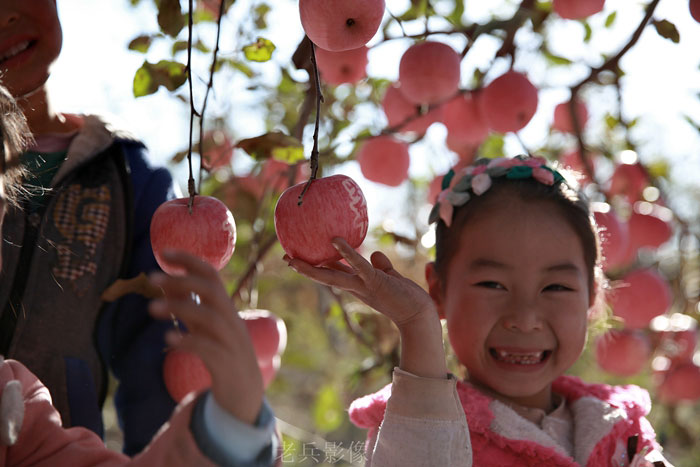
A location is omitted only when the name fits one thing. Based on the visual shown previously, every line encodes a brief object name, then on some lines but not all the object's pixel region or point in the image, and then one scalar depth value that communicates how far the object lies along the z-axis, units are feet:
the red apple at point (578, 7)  3.58
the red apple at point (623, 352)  5.53
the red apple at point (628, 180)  5.38
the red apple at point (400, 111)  4.74
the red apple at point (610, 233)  4.58
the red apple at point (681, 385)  5.87
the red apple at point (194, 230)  2.54
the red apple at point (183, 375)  3.41
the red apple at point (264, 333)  4.35
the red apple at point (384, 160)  5.20
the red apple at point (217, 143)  5.02
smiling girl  2.75
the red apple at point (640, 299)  5.34
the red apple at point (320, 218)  2.56
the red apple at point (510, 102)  4.31
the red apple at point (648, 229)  5.47
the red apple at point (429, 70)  3.97
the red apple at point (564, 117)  5.48
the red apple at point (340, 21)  2.62
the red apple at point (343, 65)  3.95
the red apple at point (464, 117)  4.76
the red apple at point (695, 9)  3.07
